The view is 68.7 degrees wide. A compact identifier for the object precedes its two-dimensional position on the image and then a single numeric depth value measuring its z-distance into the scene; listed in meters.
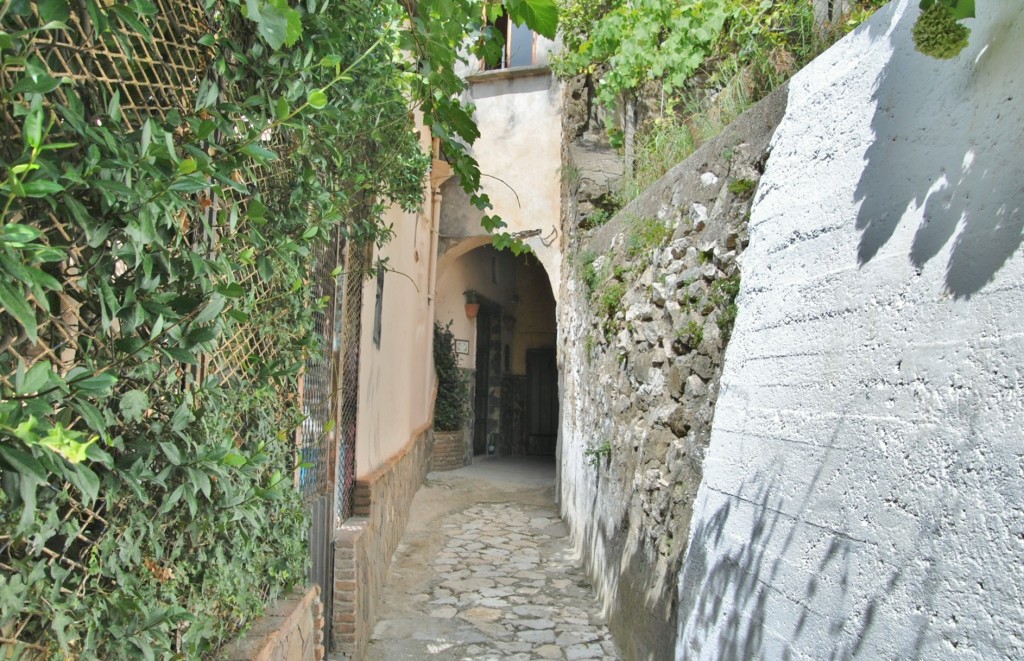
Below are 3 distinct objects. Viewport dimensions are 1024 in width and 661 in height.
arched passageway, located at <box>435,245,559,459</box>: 14.37
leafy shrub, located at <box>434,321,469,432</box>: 12.45
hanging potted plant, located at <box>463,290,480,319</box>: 13.51
